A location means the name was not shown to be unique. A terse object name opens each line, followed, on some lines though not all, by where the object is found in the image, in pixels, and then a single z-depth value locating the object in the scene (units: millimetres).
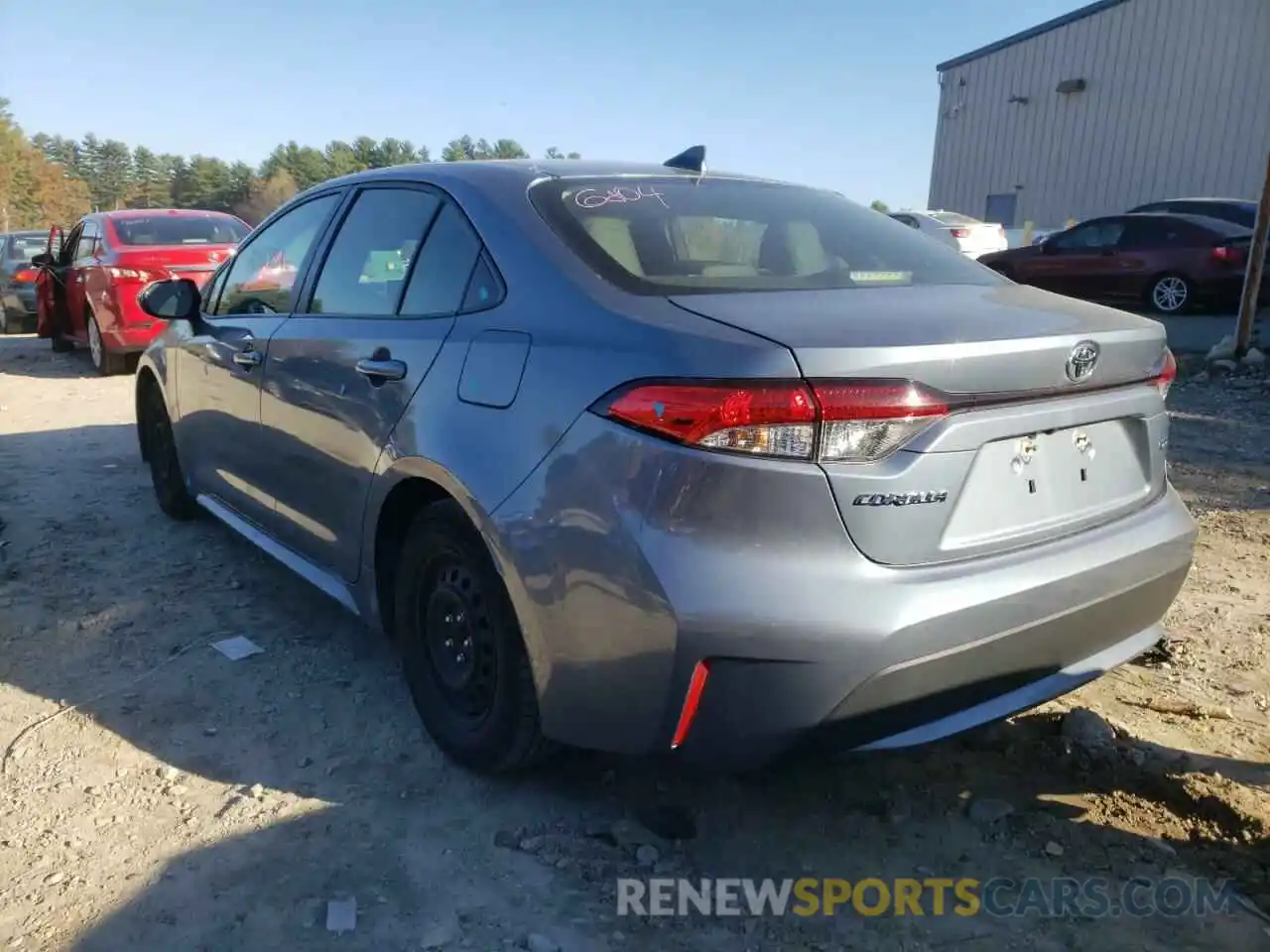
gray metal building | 22375
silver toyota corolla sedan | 1976
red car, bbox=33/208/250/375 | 9109
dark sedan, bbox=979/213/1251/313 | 11797
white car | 18031
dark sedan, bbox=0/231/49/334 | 14875
